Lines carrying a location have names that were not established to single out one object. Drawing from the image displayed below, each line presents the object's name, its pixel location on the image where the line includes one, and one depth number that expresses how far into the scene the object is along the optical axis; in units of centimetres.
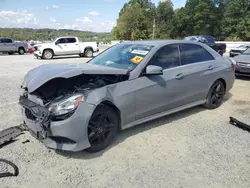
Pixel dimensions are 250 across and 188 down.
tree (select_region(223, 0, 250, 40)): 4486
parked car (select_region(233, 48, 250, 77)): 691
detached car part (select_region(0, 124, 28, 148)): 294
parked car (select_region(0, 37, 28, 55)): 1848
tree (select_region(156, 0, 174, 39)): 5685
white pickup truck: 1438
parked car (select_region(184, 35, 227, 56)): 1466
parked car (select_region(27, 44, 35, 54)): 2054
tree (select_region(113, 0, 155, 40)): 5227
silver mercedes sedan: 248
